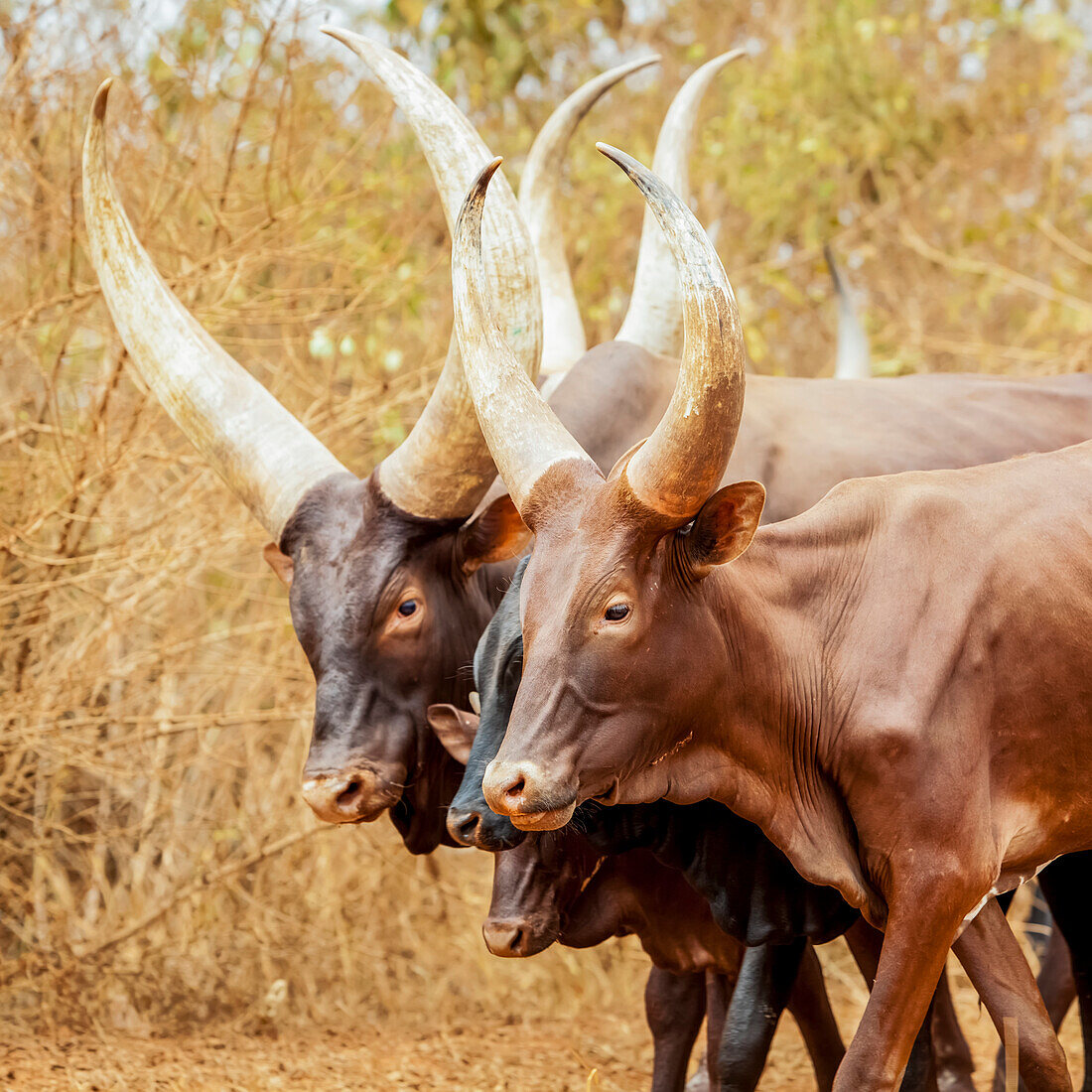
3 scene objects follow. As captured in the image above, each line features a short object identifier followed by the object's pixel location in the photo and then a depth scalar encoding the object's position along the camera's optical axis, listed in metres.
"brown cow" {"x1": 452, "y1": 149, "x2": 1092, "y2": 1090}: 5.94
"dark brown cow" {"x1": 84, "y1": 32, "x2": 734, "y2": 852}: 7.93
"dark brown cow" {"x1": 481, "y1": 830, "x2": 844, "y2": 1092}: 7.65
